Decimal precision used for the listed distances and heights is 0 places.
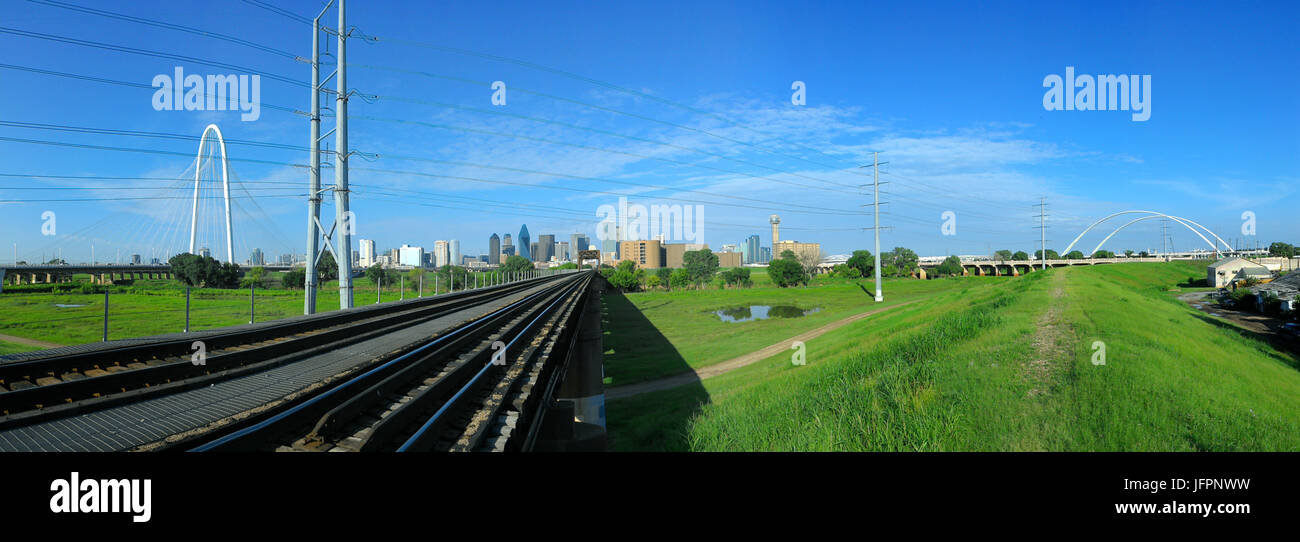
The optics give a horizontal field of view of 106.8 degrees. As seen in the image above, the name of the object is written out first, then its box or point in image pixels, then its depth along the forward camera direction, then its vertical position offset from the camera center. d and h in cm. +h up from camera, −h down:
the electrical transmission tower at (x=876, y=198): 5544 +783
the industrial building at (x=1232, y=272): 4925 -80
